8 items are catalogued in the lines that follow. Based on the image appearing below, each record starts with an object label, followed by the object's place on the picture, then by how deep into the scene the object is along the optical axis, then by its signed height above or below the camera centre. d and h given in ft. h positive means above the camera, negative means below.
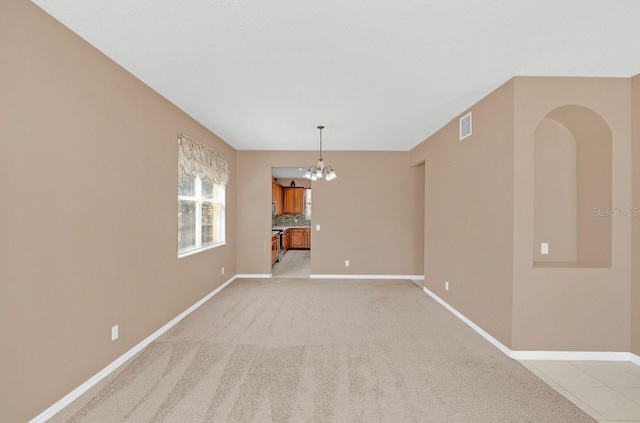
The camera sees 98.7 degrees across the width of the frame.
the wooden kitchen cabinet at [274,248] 21.87 -2.84
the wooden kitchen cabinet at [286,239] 28.66 -2.78
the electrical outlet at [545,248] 9.56 -1.09
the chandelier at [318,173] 14.11 +2.11
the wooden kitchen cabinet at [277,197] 28.09 +1.76
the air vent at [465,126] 10.94 +3.67
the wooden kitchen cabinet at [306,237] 31.64 -2.66
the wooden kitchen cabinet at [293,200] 32.30 +1.63
